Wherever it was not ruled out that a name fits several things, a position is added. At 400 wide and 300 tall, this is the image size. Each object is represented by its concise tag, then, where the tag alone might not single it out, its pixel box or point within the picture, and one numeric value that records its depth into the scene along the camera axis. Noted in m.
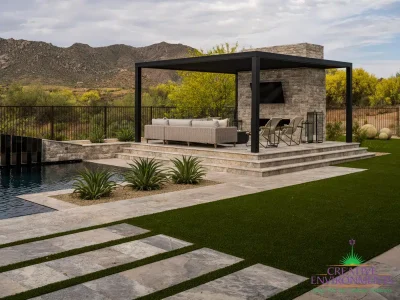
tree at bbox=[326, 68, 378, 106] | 42.44
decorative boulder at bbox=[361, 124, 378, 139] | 21.44
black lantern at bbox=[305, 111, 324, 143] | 15.53
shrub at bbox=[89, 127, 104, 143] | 15.08
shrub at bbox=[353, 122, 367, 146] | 16.67
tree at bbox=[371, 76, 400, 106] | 42.81
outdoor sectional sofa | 12.97
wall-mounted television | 16.53
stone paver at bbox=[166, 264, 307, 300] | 3.76
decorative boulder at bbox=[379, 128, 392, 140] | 21.64
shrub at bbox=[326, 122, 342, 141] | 17.38
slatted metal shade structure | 11.70
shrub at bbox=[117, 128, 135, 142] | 15.65
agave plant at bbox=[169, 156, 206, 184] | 9.52
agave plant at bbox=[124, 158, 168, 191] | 8.82
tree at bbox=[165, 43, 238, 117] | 22.23
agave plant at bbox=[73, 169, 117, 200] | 7.99
